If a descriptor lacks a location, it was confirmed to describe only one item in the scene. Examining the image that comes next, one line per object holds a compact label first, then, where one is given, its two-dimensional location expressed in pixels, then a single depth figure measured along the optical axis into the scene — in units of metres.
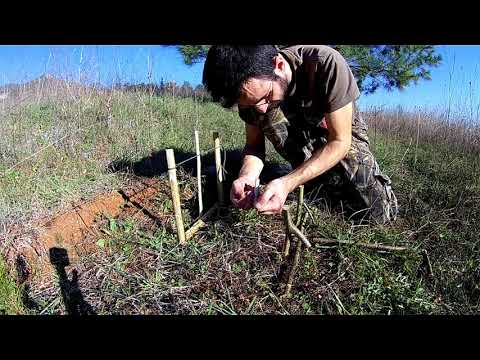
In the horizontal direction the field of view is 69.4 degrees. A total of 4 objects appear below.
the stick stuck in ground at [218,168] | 2.27
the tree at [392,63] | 5.26
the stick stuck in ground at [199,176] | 2.17
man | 1.48
